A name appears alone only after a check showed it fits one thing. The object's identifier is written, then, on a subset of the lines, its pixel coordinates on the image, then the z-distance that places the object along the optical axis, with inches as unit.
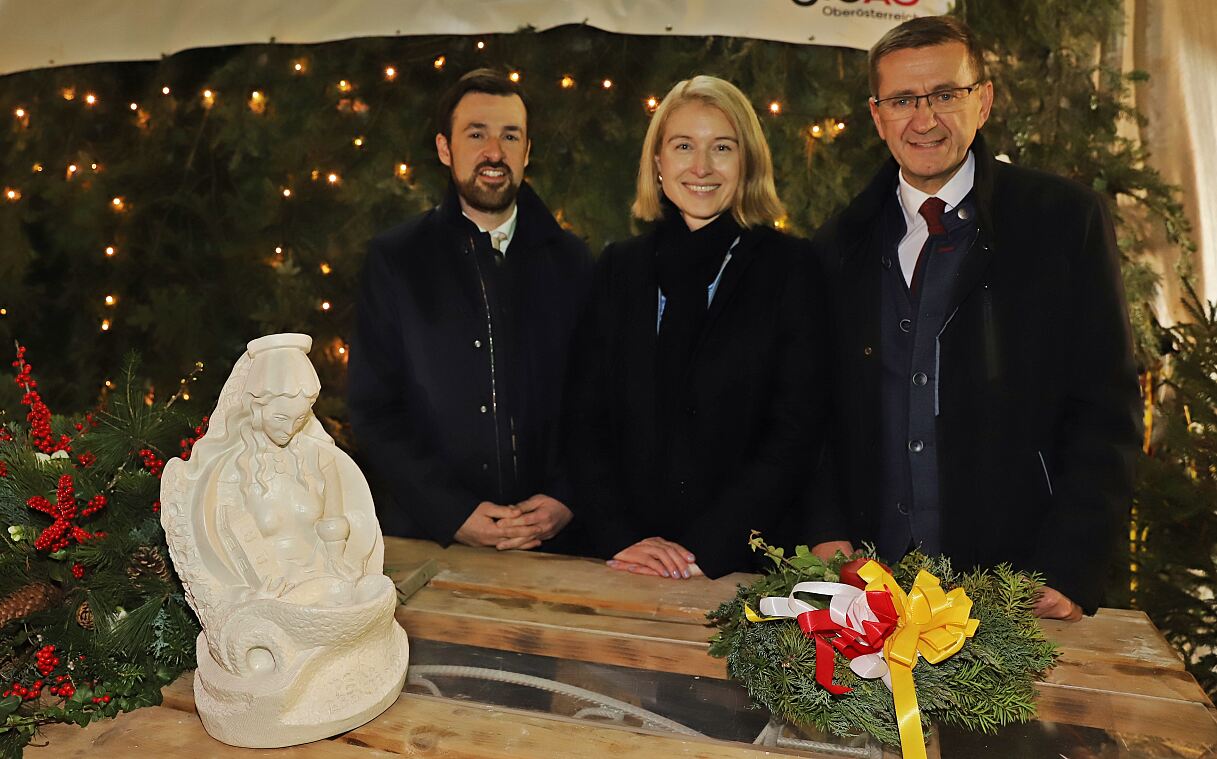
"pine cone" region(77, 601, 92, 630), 79.5
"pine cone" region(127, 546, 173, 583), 82.9
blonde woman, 102.3
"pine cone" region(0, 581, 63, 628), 77.3
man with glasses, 98.9
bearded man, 125.5
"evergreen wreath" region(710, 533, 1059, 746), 70.3
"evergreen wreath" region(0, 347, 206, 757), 75.9
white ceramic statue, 69.3
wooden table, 69.4
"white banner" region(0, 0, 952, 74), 135.6
